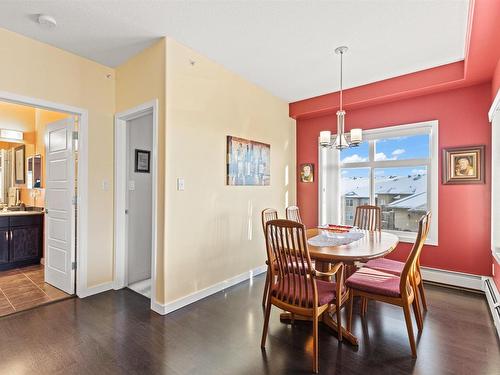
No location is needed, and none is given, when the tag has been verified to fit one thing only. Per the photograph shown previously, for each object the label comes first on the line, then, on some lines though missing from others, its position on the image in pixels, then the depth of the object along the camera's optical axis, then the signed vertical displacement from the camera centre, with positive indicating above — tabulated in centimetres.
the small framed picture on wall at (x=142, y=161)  348 +35
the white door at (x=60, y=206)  300 -23
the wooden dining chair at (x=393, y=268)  249 -79
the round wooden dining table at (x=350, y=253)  199 -51
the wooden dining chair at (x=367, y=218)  333 -39
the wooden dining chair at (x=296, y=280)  186 -70
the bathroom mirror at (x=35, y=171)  427 +25
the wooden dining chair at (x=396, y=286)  198 -79
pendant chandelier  270 +54
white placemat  239 -49
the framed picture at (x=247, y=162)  340 +35
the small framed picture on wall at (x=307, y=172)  462 +27
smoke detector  225 +145
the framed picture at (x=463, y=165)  317 +28
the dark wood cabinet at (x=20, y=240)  388 -82
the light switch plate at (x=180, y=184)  273 +3
